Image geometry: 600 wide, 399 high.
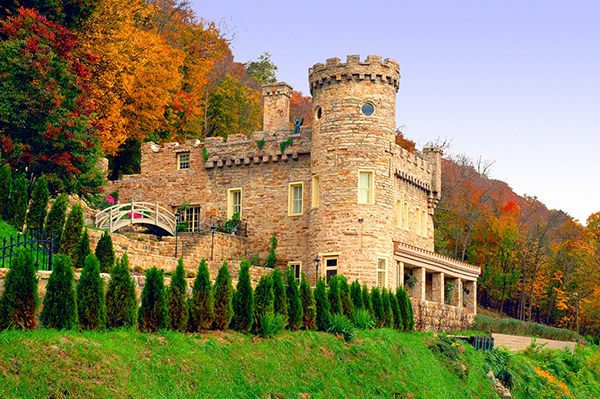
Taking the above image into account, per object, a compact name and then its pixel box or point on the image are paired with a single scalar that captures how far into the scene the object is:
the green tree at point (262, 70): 61.17
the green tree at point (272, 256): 31.61
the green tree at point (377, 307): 23.92
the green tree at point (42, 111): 26.08
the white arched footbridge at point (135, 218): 28.22
